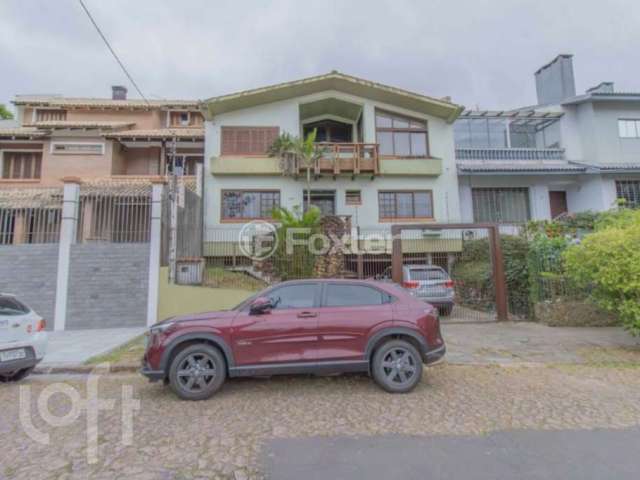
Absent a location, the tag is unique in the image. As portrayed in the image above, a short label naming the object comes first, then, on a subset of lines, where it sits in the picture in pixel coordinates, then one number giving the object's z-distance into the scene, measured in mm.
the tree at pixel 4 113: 27875
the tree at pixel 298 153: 15055
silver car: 10125
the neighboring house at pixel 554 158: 16766
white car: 5145
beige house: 17516
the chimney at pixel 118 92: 22891
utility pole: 10875
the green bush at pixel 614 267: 6727
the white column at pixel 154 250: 10281
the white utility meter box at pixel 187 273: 10906
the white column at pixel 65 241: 10047
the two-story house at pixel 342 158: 15688
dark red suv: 4660
